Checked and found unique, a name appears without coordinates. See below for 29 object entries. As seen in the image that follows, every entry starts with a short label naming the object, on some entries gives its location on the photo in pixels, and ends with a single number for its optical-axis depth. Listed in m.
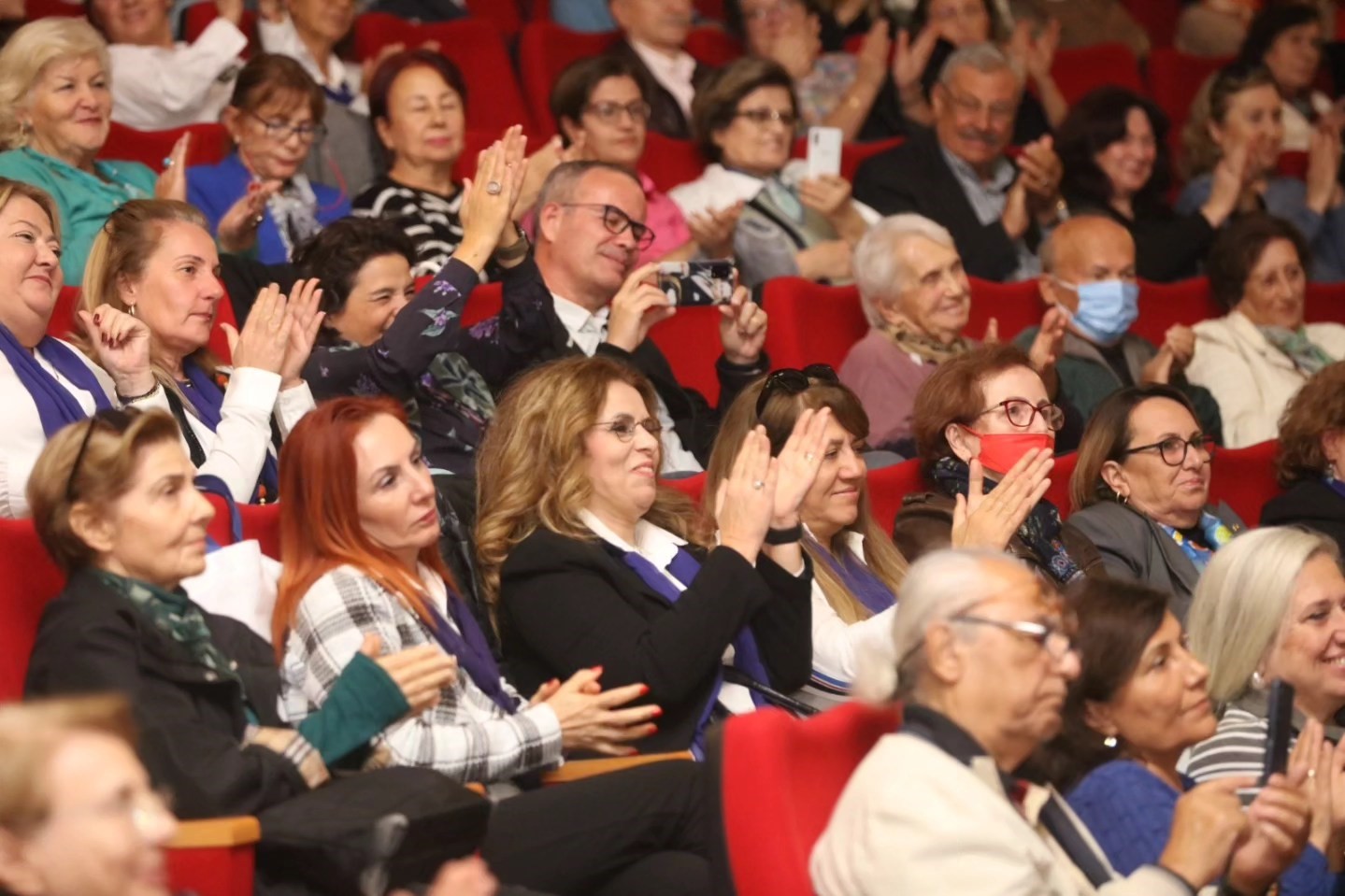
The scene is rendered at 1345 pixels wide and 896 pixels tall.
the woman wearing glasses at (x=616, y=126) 8.88
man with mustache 9.80
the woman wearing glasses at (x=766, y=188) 9.12
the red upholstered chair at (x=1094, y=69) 12.20
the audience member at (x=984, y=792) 3.93
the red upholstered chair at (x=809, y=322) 8.03
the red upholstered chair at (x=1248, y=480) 7.95
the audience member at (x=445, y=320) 6.48
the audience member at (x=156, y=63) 8.73
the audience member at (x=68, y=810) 3.19
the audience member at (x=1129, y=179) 10.35
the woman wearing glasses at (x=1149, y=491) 6.77
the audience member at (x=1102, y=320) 8.70
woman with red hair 4.70
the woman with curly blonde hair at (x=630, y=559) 5.23
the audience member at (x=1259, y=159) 10.94
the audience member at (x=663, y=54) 10.16
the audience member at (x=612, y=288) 7.45
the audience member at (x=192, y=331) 5.88
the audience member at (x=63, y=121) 7.14
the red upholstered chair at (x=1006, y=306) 9.00
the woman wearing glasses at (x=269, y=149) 8.03
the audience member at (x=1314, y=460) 7.54
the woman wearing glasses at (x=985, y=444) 6.56
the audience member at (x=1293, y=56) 12.12
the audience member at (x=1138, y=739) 4.62
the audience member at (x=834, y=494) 6.02
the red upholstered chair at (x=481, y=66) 10.13
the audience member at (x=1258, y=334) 9.19
